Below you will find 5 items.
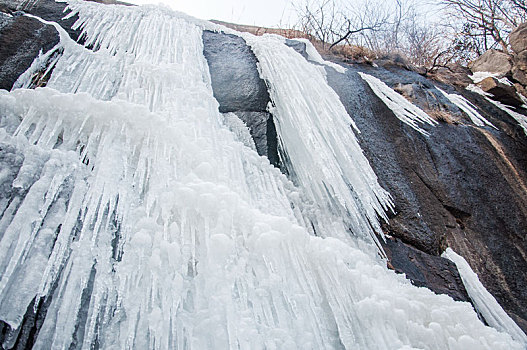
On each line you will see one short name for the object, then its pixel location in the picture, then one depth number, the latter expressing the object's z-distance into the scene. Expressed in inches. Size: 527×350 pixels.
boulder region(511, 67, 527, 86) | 222.7
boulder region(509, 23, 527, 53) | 225.6
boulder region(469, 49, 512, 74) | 239.8
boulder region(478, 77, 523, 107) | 213.0
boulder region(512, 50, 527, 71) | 223.8
